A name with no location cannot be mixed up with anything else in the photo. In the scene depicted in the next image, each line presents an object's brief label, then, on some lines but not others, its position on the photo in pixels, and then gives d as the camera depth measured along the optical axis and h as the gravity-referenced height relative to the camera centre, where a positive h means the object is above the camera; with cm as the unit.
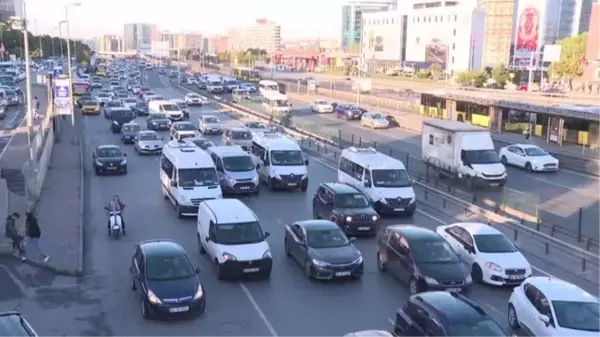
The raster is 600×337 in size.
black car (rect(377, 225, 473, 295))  1636 -543
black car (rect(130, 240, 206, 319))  1485 -542
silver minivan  2805 -545
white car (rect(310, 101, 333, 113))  7044 -674
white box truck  3055 -514
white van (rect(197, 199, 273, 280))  1758 -534
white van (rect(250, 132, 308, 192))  2947 -538
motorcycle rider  2172 -532
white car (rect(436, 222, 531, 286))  1766 -559
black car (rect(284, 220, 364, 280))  1758 -553
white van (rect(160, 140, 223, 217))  2431 -511
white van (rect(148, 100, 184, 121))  5359 -557
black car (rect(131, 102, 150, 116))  6078 -632
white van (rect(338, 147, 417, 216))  2491 -524
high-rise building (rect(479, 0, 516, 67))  16975 +321
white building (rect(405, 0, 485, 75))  15075 +165
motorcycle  2183 -587
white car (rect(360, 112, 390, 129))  5706 -658
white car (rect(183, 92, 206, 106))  7200 -635
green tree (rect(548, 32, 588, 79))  9794 -202
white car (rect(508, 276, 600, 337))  1319 -529
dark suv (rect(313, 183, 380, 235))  2198 -550
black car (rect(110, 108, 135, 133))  4912 -578
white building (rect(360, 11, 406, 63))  17500 +112
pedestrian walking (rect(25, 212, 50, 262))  1880 -541
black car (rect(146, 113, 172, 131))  4991 -610
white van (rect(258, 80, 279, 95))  8555 -559
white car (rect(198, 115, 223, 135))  4838 -609
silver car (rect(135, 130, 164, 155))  3881 -594
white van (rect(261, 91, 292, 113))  6031 -554
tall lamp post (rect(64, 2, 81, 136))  4904 -590
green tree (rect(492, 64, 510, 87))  9856 -468
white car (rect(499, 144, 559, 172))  3653 -616
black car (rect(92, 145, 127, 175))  3241 -584
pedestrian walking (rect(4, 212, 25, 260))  1919 -562
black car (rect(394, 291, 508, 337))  1201 -495
